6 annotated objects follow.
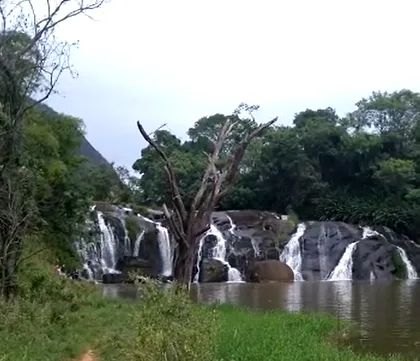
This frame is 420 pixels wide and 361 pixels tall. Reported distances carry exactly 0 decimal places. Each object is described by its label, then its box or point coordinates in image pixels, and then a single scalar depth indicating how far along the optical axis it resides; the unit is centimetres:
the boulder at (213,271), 3489
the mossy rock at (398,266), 3762
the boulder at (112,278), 3349
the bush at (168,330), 701
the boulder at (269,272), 3472
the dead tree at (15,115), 1407
